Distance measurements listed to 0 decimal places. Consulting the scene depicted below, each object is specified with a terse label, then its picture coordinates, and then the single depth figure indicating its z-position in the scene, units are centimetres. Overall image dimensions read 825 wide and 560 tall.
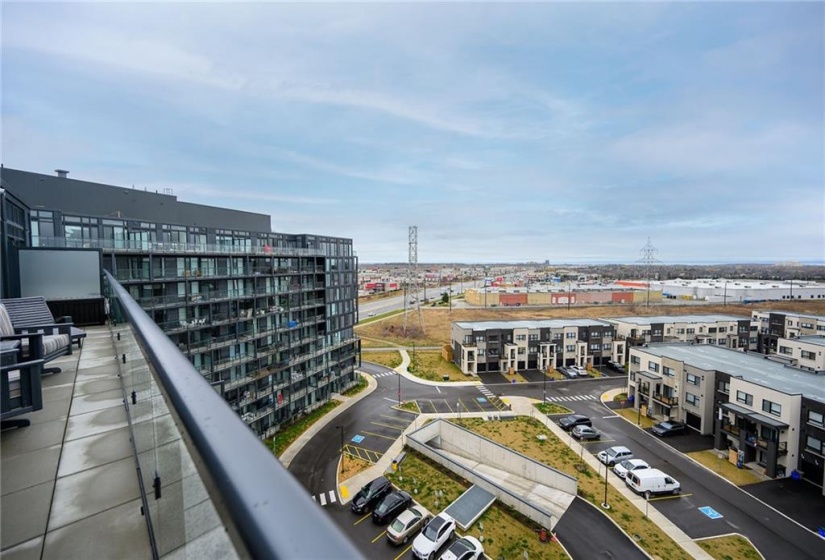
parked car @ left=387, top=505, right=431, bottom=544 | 1928
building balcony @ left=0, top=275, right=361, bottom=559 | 99
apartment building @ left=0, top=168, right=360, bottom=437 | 2575
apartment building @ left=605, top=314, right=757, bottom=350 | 5175
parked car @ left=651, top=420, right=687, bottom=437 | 3117
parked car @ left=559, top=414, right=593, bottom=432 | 3175
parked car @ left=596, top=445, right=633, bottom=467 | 2628
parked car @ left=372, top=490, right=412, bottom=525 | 2073
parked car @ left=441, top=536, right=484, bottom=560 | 1748
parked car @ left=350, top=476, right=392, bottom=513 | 2169
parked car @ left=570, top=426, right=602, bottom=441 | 2988
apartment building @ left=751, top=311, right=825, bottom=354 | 5181
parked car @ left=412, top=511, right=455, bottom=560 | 1800
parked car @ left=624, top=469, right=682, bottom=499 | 2298
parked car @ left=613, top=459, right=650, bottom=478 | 2474
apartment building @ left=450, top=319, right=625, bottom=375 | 4747
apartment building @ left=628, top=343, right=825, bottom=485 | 2523
